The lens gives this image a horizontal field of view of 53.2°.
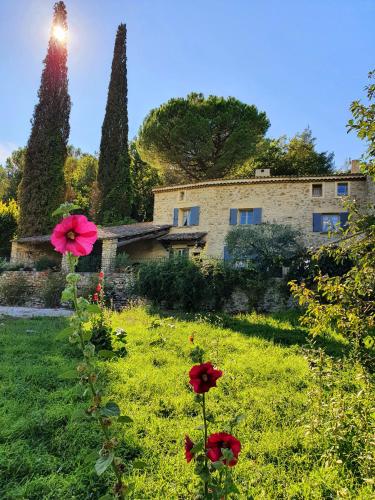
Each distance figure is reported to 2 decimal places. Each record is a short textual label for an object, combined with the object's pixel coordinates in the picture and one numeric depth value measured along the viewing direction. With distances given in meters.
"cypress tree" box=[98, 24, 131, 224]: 26.28
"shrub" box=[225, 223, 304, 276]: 13.09
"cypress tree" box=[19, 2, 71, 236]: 24.81
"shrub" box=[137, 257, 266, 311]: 12.14
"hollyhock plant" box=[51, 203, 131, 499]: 1.33
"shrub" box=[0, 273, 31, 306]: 16.34
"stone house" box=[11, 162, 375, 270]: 19.88
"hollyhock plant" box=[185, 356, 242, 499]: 1.39
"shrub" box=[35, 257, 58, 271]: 19.45
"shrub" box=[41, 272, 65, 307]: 15.16
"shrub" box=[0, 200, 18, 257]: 26.30
